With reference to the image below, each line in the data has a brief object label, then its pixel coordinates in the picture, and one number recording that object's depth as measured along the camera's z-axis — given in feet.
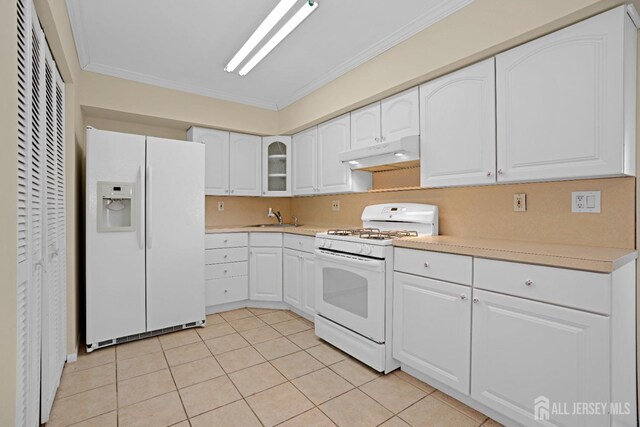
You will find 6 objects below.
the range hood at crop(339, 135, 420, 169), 7.74
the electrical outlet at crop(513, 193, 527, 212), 6.75
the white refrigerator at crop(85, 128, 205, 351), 8.32
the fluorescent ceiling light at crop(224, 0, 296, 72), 6.17
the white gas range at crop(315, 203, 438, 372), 7.10
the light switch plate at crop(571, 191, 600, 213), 5.78
